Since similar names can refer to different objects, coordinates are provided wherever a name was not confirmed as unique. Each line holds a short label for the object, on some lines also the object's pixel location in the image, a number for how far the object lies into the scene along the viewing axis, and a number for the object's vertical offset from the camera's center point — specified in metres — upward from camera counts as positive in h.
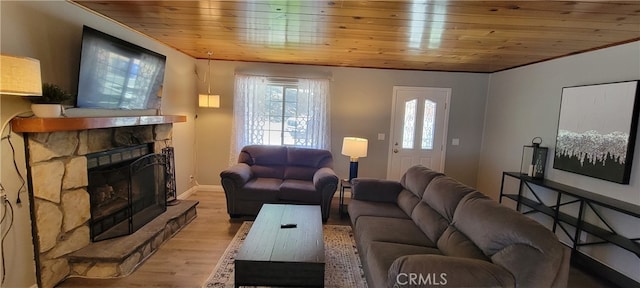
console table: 2.58 -0.87
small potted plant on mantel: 2.02 +0.05
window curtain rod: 4.89 +0.73
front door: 5.09 +0.00
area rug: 2.46 -1.31
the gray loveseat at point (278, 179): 3.78 -0.80
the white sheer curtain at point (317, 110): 4.92 +0.22
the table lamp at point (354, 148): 4.08 -0.33
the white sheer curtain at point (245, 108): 4.86 +0.19
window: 4.89 +0.16
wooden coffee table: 1.96 -0.92
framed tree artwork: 2.70 +0.07
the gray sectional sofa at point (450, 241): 1.58 -0.75
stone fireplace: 2.12 -0.78
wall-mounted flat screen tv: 2.36 +0.37
